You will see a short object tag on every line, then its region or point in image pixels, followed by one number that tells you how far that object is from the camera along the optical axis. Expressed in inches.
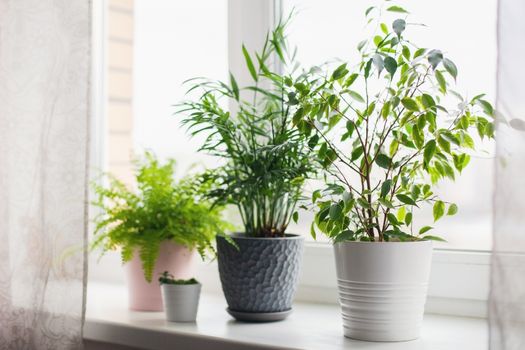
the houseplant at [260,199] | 75.9
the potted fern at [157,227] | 81.5
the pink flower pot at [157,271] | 83.0
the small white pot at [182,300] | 78.7
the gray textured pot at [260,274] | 76.7
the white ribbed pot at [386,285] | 70.6
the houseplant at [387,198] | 69.1
